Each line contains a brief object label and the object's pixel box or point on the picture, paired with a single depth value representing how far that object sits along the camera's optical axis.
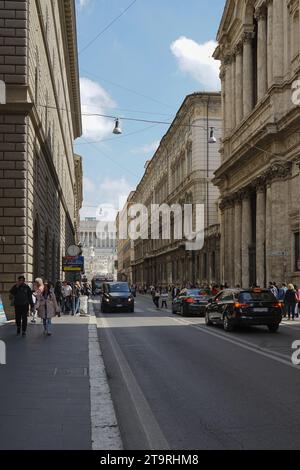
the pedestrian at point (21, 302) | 17.09
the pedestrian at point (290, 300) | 26.62
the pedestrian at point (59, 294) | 30.25
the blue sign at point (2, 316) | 17.72
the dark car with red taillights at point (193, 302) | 29.89
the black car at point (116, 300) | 34.47
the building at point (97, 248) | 143.00
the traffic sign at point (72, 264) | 30.48
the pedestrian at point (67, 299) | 29.48
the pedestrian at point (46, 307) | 17.23
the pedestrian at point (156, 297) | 40.34
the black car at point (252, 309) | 19.69
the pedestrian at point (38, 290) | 18.23
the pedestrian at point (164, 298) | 40.79
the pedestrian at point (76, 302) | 28.48
